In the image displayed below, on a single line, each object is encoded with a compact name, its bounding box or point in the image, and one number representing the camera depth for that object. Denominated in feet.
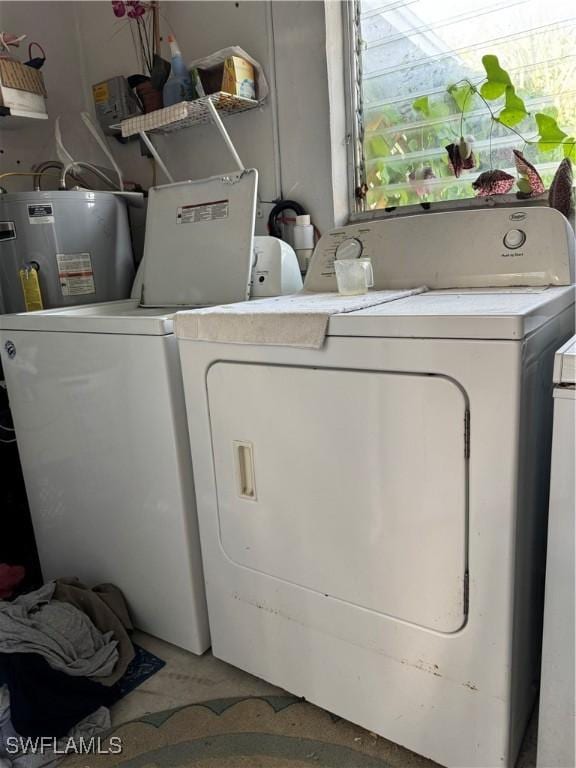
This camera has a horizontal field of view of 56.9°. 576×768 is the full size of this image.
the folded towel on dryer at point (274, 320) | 3.41
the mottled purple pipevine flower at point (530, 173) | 4.94
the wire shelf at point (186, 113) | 6.09
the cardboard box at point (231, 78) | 5.96
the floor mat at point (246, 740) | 3.87
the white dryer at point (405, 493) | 2.99
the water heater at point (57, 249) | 6.37
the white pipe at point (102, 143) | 7.47
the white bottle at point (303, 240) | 6.16
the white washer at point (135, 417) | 4.47
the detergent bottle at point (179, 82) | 6.41
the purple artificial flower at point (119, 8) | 6.83
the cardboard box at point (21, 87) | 6.77
